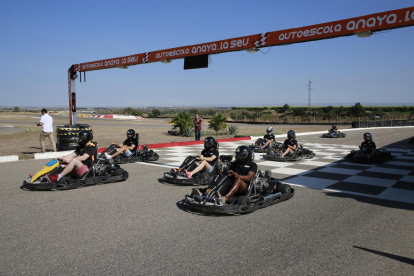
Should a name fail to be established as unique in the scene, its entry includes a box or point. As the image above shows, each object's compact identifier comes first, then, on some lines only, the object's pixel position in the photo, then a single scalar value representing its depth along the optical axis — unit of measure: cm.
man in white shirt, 1230
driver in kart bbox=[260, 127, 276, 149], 1427
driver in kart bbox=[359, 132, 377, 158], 1130
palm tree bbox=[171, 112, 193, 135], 2320
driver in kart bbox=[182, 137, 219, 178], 788
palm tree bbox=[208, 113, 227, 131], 2530
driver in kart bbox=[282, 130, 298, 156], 1176
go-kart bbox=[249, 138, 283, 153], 1402
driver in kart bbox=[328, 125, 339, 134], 2352
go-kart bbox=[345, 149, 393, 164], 1116
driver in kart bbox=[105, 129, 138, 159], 1103
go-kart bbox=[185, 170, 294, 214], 534
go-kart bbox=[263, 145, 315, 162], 1165
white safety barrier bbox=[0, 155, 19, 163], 1111
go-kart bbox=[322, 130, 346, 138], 2322
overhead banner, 685
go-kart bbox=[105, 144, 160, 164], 1106
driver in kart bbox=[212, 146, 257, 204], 568
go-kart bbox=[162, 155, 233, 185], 764
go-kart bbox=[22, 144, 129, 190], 684
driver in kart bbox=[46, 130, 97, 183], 707
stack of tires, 1295
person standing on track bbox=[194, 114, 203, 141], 1804
